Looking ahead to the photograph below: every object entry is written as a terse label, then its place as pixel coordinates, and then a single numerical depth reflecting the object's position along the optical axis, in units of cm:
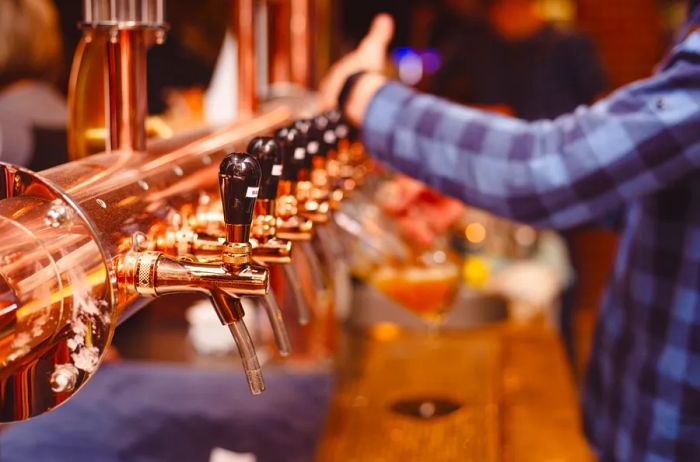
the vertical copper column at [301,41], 239
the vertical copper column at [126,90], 117
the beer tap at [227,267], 84
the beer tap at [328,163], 135
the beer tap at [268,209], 101
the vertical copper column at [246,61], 193
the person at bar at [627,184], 141
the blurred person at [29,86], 202
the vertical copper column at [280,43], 241
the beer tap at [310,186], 123
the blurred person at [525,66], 528
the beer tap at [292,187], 115
